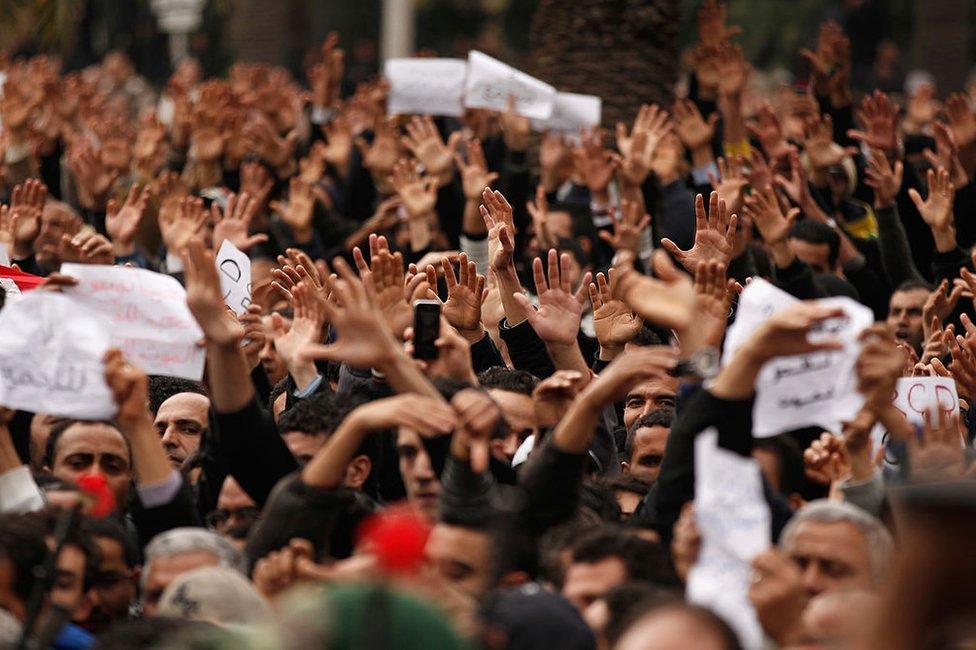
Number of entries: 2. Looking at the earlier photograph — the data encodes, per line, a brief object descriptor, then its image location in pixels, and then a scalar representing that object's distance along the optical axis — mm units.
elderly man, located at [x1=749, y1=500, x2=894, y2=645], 8586
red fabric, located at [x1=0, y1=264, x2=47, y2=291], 14258
